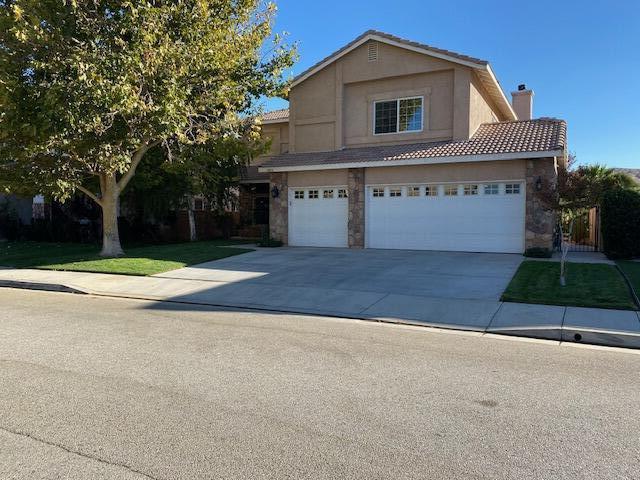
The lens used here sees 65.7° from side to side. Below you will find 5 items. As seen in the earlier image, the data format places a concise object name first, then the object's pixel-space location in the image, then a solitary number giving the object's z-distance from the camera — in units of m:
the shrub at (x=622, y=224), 15.32
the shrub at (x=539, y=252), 15.79
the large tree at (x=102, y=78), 12.59
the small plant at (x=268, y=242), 20.78
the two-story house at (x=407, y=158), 16.72
